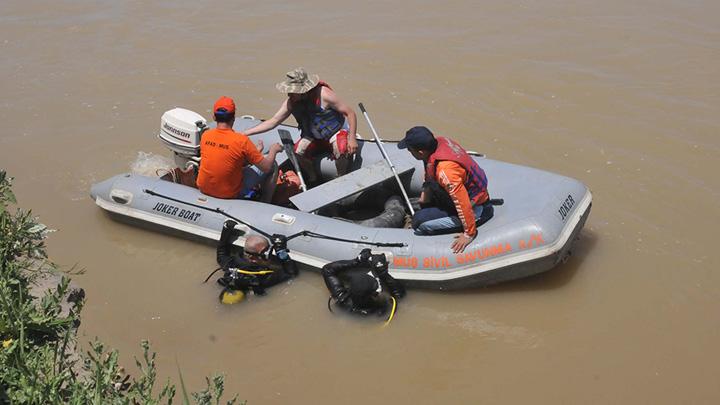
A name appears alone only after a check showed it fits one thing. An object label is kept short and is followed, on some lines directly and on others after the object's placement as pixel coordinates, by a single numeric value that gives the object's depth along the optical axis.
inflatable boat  4.98
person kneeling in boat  5.75
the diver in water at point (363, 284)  4.86
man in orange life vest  4.73
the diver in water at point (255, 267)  5.21
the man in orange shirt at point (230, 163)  5.45
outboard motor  6.06
